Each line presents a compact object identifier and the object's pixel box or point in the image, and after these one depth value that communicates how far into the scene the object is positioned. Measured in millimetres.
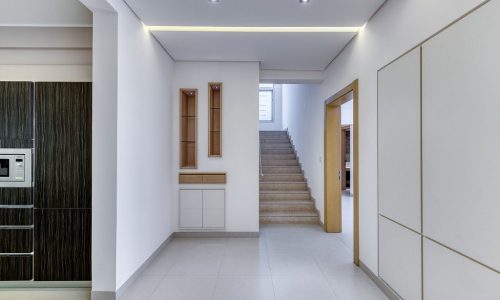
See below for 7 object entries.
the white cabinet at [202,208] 5461
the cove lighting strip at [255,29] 4078
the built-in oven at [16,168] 3326
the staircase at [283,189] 6535
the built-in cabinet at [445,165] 1847
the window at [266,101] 12031
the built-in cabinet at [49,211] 3326
